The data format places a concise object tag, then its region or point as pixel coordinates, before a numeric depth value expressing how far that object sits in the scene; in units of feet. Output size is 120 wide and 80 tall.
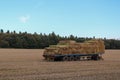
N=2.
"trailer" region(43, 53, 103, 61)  64.30
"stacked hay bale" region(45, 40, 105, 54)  64.32
